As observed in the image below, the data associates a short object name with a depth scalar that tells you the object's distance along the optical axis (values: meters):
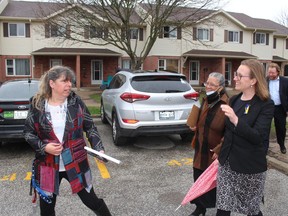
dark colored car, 6.17
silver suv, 6.61
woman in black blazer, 2.65
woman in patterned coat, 2.80
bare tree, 18.97
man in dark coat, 6.02
